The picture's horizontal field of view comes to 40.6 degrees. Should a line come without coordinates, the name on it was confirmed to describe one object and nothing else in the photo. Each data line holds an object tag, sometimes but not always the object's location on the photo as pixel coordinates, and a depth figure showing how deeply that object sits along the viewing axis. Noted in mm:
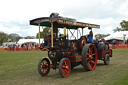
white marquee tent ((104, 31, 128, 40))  42312
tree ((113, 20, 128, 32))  69356
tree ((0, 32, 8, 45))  88650
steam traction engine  6668
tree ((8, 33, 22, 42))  95250
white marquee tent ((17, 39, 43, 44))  50444
